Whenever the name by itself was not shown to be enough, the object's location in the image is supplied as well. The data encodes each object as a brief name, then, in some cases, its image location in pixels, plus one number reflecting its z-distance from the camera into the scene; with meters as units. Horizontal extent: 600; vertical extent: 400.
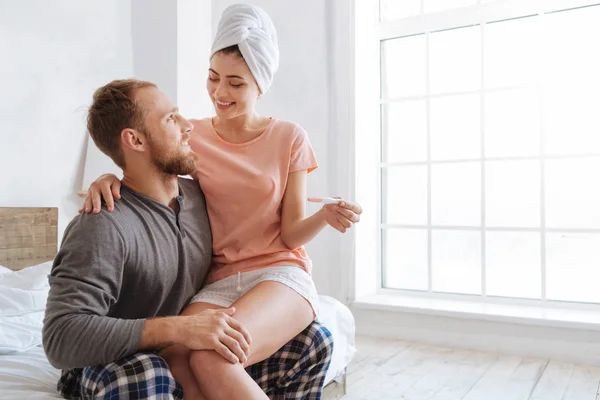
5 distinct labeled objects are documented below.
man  1.06
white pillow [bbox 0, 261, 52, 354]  1.62
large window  2.99
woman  1.37
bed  1.35
